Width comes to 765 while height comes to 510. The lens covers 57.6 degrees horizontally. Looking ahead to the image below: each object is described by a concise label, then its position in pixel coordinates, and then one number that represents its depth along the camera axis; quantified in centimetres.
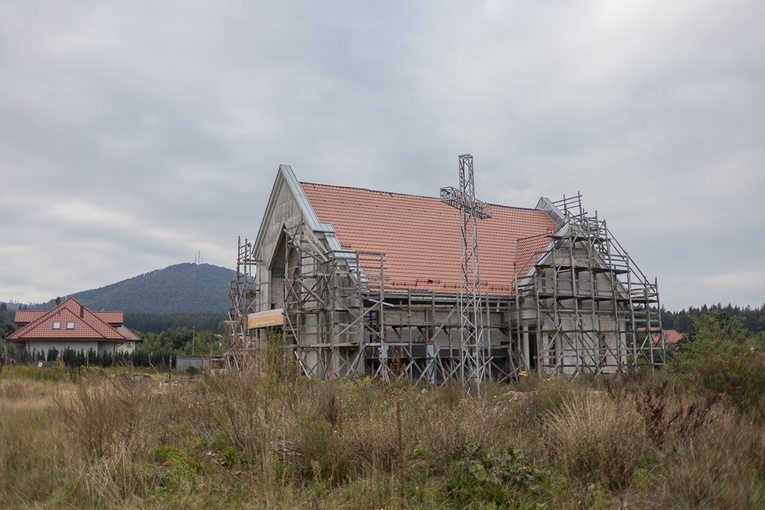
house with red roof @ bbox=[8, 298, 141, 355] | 6266
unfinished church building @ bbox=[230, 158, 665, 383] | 2619
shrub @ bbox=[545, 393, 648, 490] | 854
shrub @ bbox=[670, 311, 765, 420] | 1330
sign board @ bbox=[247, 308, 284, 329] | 2741
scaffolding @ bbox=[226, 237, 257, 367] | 3232
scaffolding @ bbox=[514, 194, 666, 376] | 2908
